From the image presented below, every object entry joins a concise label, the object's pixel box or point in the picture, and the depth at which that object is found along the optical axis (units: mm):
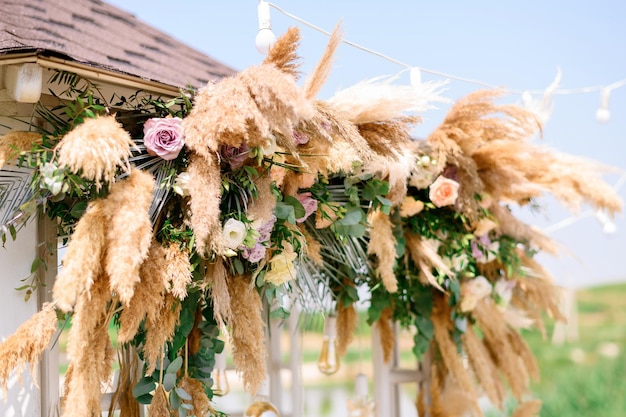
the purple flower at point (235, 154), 1800
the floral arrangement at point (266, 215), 1599
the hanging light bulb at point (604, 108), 3684
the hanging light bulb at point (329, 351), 2721
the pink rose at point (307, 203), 2061
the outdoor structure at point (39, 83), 1697
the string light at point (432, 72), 2271
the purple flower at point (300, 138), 1928
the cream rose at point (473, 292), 2695
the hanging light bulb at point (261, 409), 2454
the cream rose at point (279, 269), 1935
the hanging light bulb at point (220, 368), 2576
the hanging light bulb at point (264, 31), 2113
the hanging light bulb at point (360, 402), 2928
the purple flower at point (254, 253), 1866
